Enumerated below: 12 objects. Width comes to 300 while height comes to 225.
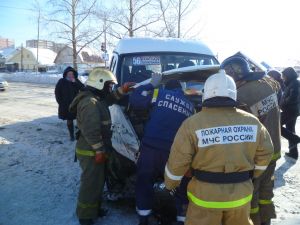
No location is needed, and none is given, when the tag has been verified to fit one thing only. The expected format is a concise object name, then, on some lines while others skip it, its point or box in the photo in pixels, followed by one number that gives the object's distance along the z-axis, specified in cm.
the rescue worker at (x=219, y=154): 256
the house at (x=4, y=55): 8592
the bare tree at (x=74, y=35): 2966
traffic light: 2623
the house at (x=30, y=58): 7206
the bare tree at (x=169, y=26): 2456
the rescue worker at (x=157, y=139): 363
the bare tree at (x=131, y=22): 2461
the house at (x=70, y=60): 5603
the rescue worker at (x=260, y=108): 366
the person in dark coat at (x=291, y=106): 701
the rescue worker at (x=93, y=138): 393
